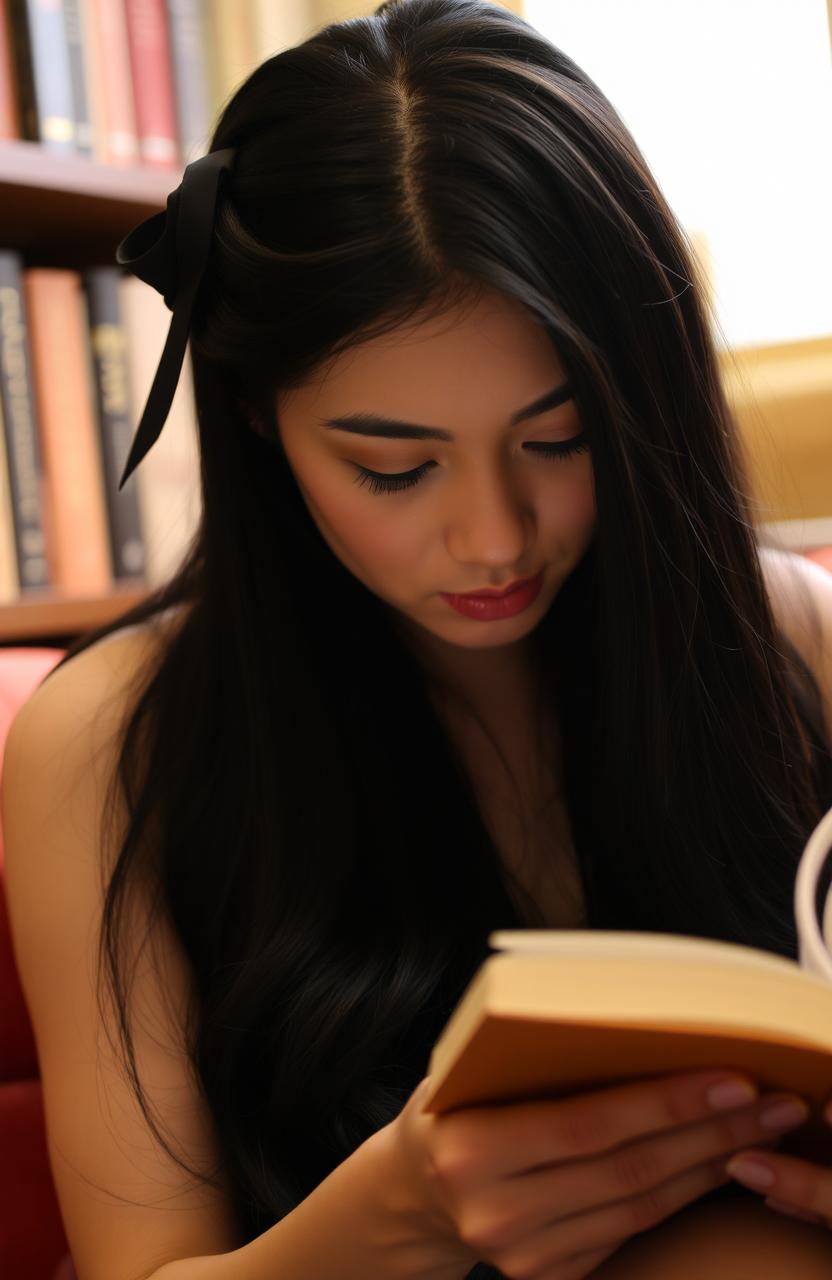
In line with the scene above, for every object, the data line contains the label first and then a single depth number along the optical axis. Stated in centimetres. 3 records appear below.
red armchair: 89
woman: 71
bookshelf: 125
